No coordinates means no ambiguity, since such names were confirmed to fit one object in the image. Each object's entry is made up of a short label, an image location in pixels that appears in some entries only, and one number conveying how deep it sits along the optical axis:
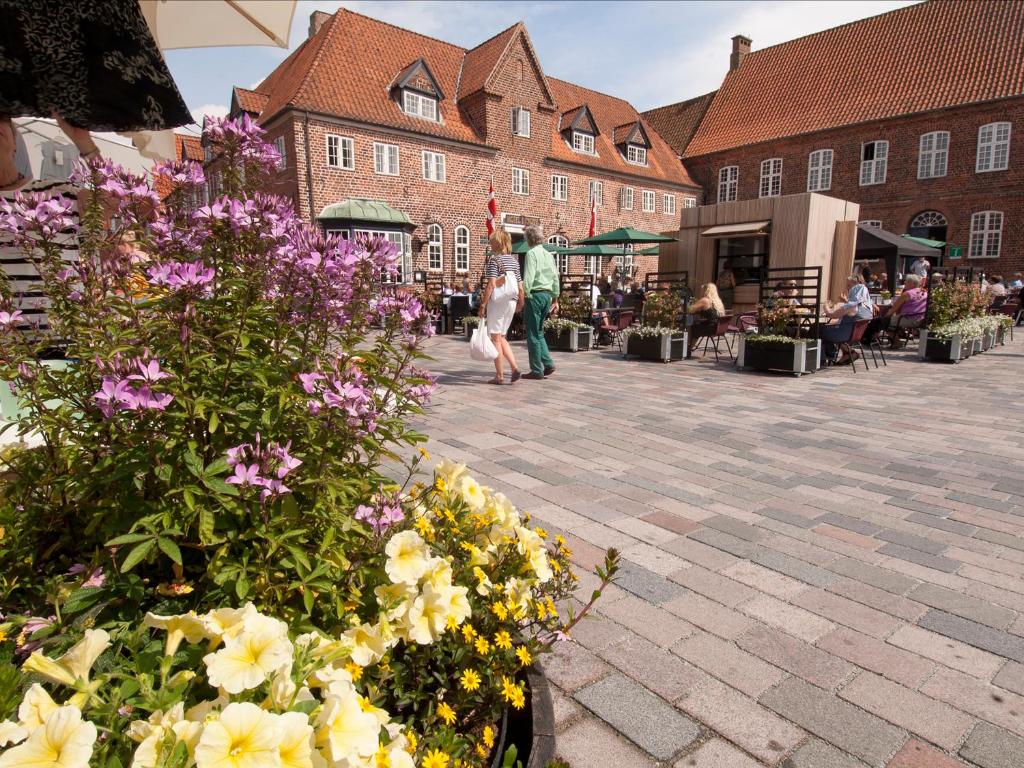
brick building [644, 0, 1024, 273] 25.47
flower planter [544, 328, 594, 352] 11.70
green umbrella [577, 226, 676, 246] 17.73
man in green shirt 7.77
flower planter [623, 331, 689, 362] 10.05
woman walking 7.25
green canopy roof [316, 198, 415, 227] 20.59
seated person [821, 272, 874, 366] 8.91
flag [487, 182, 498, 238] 16.70
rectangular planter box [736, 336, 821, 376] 8.65
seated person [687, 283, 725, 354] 10.27
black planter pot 1.42
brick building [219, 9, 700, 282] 21.97
